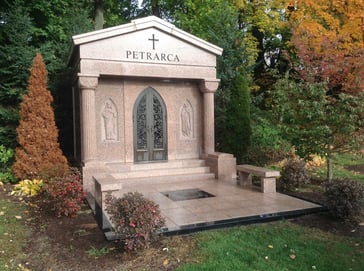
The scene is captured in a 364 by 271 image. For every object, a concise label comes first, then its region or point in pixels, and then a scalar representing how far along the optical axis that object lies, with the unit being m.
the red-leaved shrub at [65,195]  6.18
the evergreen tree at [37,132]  8.68
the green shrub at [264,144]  11.73
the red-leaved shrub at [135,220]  4.46
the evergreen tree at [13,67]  10.51
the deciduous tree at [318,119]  7.45
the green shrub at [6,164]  9.23
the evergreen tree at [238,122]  11.34
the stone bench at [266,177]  7.75
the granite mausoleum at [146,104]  8.73
